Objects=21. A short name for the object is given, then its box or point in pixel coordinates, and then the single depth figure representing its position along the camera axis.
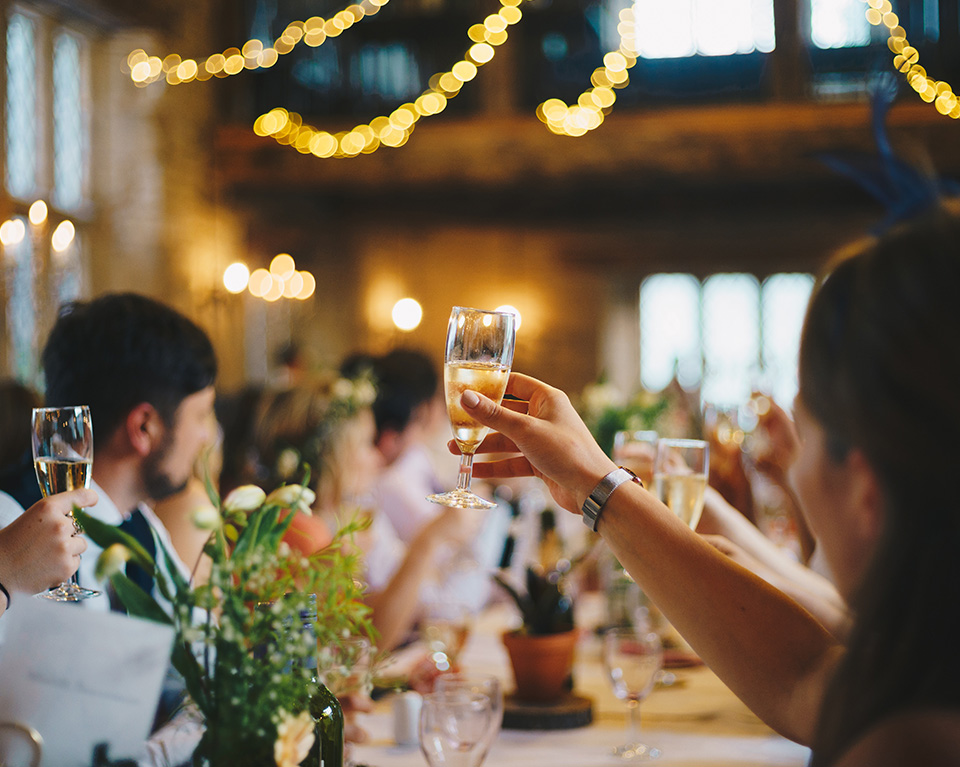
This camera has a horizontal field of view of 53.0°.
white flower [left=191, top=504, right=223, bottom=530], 0.87
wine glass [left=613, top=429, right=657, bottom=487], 1.72
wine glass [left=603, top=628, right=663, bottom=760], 1.52
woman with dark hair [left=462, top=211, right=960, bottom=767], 0.75
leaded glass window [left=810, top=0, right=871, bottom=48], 7.39
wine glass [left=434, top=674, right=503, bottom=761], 1.25
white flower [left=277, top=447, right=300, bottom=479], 2.58
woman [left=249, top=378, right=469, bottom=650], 2.77
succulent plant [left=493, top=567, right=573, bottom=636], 1.75
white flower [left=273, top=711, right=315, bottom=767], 0.84
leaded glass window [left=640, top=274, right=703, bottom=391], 8.94
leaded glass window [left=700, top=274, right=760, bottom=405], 8.78
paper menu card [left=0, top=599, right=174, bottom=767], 0.87
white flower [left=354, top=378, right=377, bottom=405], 2.93
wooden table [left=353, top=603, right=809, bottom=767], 1.52
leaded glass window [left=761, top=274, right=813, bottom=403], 8.70
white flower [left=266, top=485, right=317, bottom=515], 0.93
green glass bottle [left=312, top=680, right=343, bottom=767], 1.07
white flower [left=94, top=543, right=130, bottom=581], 0.82
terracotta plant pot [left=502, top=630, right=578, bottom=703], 1.72
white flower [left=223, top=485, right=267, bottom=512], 0.92
